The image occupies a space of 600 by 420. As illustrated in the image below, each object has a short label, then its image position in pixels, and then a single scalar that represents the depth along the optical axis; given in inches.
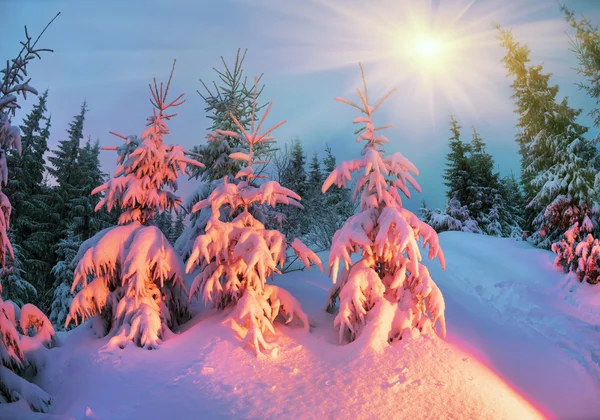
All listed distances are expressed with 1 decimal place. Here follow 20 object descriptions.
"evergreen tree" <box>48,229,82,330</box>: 645.3
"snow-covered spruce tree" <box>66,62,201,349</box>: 258.2
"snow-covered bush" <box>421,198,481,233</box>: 1024.0
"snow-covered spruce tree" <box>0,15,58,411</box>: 183.8
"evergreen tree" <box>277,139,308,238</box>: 742.5
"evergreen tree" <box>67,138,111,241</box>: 863.7
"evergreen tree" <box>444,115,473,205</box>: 1143.0
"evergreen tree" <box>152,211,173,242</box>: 1541.6
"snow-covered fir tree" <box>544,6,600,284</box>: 477.1
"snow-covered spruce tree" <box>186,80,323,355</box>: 242.5
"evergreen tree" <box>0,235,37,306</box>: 625.9
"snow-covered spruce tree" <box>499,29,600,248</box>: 539.5
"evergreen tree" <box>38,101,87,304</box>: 848.9
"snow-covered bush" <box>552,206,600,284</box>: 458.0
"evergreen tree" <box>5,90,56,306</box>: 775.7
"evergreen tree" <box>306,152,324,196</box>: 1262.5
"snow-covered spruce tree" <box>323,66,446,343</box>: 228.5
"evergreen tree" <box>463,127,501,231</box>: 1117.7
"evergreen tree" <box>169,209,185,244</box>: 1643.1
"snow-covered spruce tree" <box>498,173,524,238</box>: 1219.9
